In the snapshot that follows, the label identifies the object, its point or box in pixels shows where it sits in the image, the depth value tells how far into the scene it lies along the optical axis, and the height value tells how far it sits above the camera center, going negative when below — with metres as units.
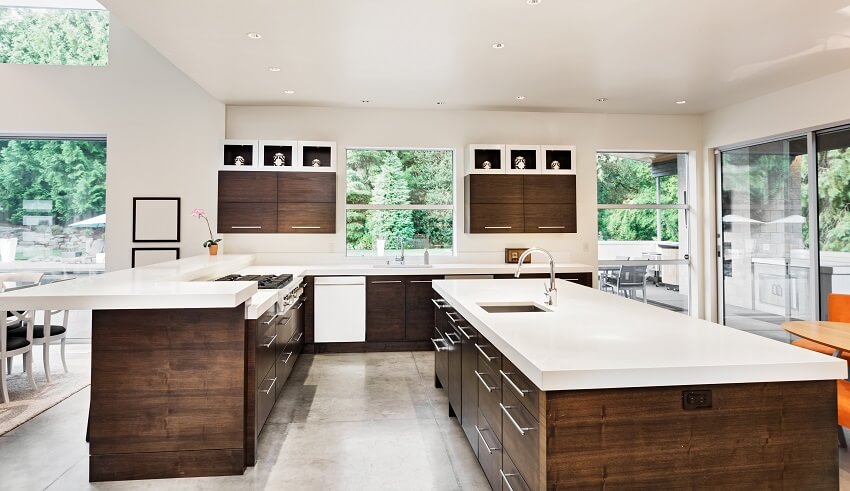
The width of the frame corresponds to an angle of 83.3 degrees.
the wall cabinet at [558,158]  5.71 +1.16
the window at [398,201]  5.87 +0.65
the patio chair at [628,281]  6.20 -0.37
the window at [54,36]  5.50 +2.53
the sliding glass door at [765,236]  4.91 +0.18
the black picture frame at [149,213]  5.52 +0.46
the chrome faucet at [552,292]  2.62 -0.23
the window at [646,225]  6.20 +0.36
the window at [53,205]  5.61 +0.58
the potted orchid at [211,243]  5.13 +0.11
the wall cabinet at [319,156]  5.50 +1.15
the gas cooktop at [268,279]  3.58 -0.22
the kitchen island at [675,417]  1.45 -0.52
